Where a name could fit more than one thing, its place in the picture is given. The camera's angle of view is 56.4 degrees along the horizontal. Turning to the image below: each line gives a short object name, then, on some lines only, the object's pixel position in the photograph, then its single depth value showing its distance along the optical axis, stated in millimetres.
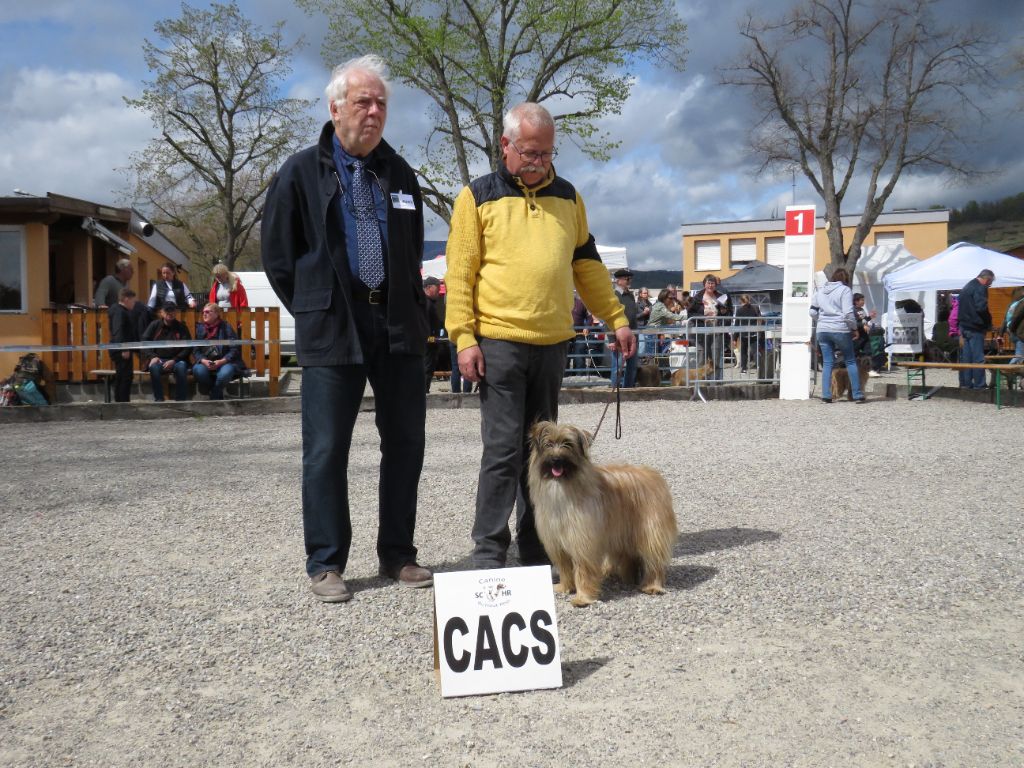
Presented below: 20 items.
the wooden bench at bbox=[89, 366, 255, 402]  14133
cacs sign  3205
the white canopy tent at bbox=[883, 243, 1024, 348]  22328
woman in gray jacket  13641
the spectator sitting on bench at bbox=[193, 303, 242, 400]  13820
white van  28688
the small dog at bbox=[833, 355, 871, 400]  14133
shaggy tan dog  3992
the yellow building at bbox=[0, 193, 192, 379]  16484
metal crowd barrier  15073
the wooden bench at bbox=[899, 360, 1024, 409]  12797
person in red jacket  15680
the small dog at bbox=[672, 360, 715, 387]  14922
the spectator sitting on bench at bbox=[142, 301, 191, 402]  13742
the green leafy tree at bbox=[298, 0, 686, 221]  27281
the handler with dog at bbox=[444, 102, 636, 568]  4215
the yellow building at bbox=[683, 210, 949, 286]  50344
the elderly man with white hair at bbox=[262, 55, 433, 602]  4121
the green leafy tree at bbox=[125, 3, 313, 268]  36406
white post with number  14328
